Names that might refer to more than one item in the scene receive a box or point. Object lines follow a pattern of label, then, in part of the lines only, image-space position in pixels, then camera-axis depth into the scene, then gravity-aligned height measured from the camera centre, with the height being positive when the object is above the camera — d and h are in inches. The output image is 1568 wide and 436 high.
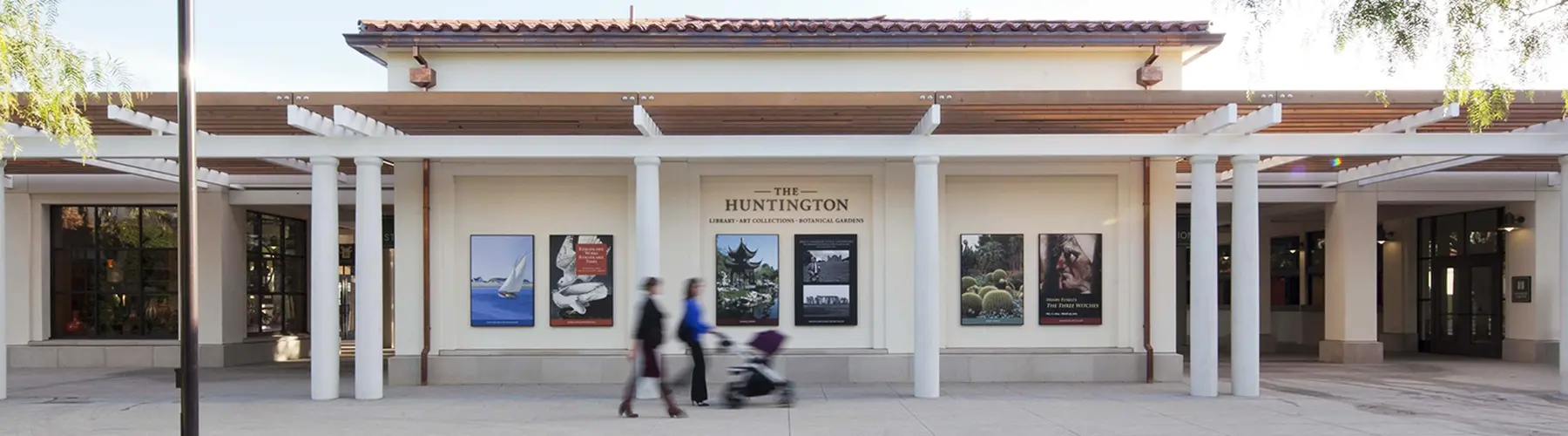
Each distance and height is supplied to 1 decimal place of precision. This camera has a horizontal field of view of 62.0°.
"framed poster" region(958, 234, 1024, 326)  575.5 -25.2
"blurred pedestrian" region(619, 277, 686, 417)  430.6 -37.9
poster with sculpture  570.6 -24.4
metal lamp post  312.0 +6.7
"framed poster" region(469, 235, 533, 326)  571.2 -24.4
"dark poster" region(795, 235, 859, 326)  573.0 -24.7
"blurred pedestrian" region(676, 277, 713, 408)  442.0 -34.4
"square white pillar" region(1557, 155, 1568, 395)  511.2 -28.4
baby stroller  448.1 -53.4
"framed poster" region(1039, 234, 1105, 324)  576.7 -24.9
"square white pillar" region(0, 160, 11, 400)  505.0 -46.3
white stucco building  488.7 +15.6
